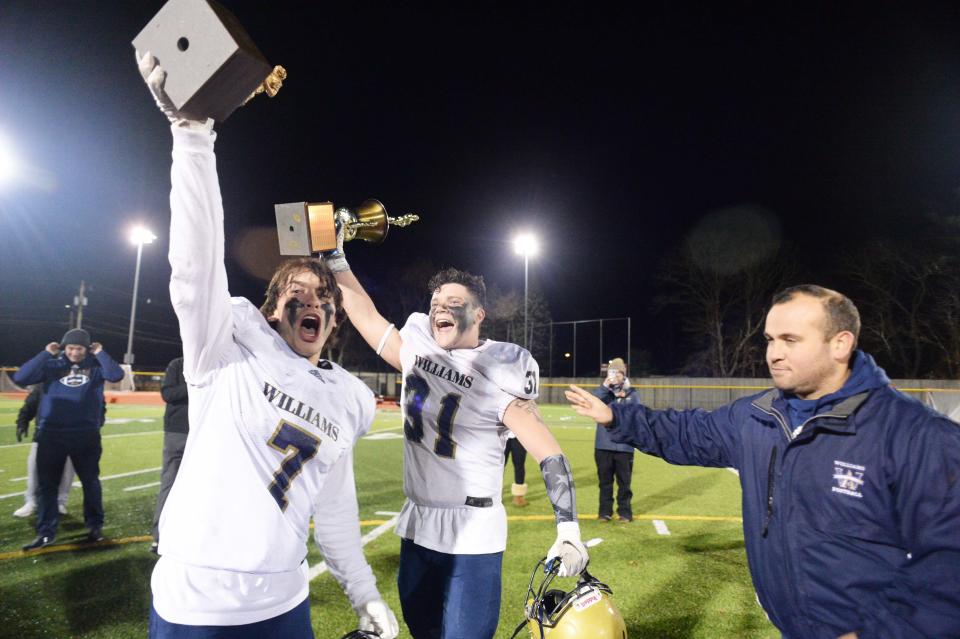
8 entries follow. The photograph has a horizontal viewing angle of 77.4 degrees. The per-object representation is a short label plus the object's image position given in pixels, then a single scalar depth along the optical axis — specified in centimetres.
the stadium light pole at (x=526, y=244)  2781
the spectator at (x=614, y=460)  870
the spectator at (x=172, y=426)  621
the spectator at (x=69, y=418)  651
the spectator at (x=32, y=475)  755
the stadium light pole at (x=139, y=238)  3347
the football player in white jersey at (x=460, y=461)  293
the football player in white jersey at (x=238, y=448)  178
